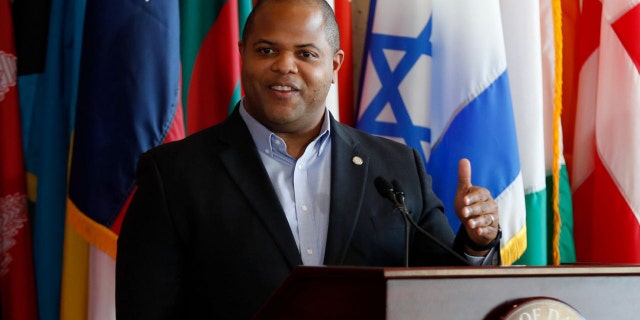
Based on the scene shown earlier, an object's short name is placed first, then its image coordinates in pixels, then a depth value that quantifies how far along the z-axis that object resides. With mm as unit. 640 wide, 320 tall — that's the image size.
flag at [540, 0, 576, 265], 6566
